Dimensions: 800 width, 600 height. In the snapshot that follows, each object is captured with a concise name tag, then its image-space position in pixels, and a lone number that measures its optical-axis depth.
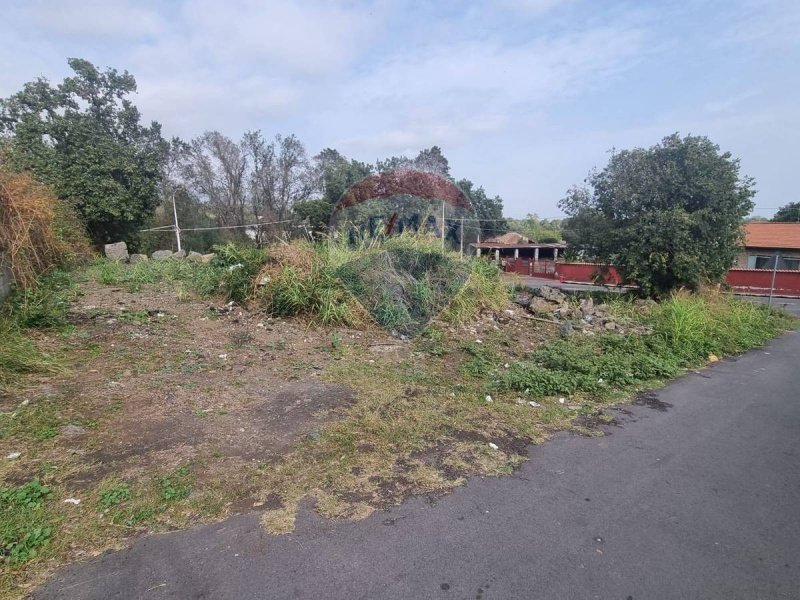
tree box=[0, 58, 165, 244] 17.36
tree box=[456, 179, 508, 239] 24.30
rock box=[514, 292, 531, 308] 8.38
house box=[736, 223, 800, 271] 19.27
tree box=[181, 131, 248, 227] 29.86
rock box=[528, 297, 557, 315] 8.00
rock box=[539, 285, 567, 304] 8.82
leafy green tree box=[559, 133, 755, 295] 9.91
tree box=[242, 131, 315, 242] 30.16
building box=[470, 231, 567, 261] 27.07
